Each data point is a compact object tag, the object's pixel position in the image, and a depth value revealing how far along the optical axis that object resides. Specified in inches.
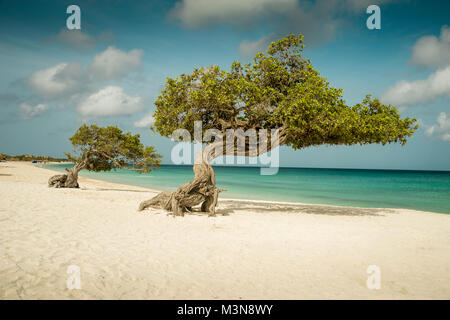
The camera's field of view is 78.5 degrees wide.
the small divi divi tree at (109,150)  813.2
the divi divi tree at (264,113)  438.3
